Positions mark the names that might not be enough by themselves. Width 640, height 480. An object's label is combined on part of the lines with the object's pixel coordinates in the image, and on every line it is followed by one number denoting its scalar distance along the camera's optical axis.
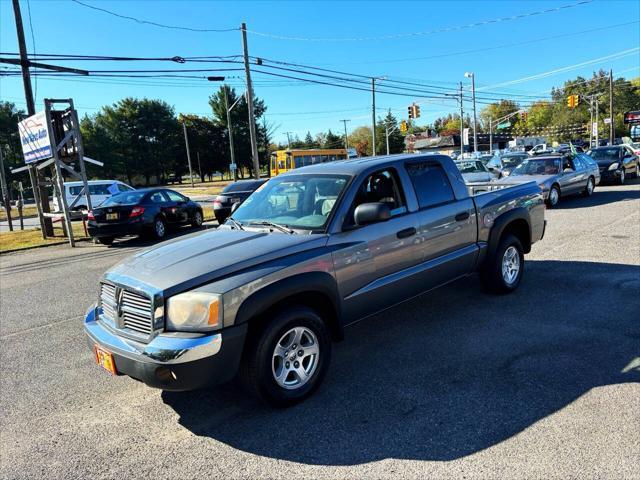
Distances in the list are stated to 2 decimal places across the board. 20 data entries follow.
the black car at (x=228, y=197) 16.67
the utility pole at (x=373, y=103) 34.75
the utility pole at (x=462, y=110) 41.98
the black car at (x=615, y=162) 19.36
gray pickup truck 3.04
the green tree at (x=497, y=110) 129.00
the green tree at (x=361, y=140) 110.53
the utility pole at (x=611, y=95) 46.33
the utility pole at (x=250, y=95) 23.41
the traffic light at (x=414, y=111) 37.38
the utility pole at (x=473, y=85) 40.28
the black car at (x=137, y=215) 13.17
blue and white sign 13.92
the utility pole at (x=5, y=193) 18.50
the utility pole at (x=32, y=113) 15.19
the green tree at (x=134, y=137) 69.69
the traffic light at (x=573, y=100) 40.16
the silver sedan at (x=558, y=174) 14.23
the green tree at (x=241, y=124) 72.38
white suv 22.67
